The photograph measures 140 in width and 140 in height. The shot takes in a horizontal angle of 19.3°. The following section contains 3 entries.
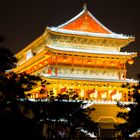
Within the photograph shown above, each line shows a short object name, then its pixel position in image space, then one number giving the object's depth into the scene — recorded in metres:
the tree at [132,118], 22.73
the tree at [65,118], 25.75
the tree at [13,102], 15.12
